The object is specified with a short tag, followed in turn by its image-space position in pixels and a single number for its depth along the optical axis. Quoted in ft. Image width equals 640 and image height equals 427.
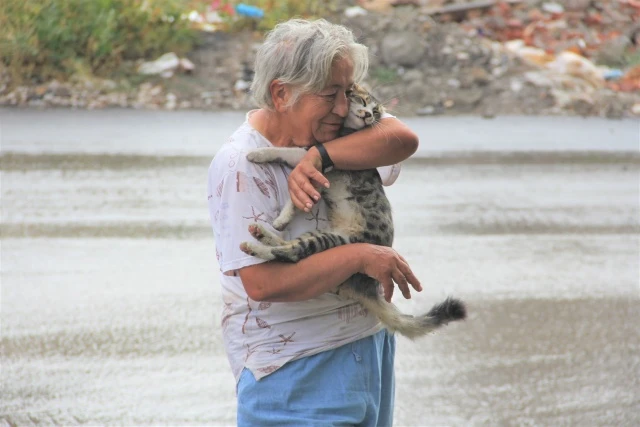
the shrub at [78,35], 77.10
